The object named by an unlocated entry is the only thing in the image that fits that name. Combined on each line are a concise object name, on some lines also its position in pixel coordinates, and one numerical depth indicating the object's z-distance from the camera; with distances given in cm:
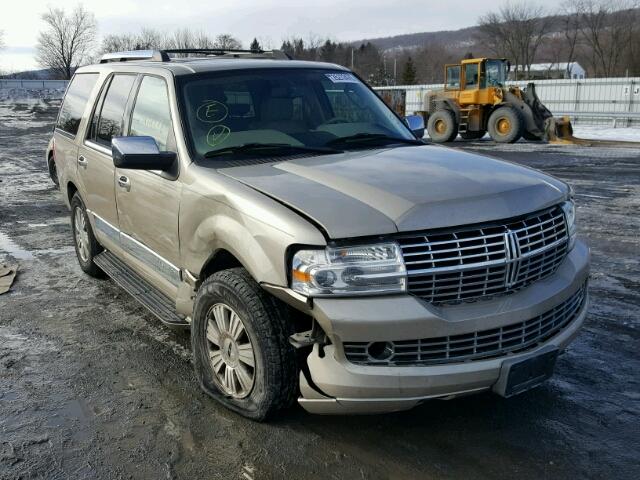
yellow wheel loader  2053
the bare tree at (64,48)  8800
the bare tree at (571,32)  8186
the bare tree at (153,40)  8732
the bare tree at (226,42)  8675
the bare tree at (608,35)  7244
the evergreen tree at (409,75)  8619
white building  8412
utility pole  9806
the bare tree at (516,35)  8500
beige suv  278
